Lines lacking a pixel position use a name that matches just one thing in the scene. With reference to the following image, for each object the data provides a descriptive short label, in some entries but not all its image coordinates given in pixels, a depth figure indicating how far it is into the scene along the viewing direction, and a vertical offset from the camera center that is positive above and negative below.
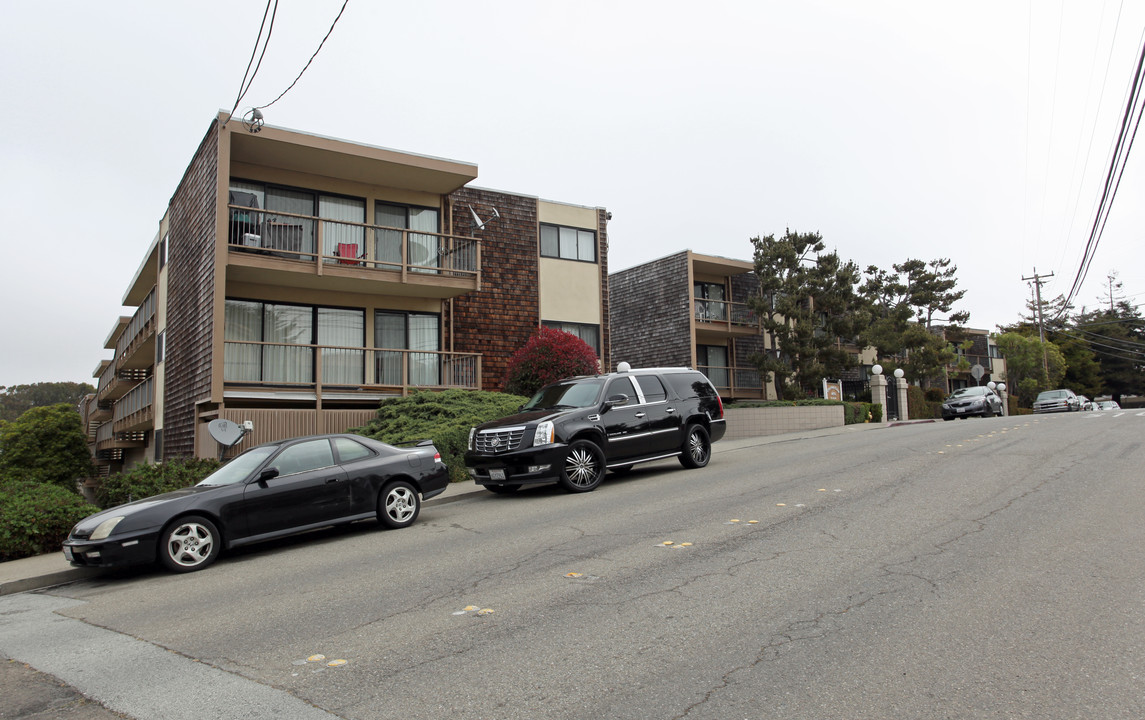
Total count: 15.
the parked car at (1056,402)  38.44 -0.32
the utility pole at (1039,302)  50.53 +6.89
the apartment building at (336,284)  16.28 +3.17
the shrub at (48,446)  32.03 -1.03
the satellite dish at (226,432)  12.48 -0.24
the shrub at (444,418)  14.50 -0.12
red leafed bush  18.34 +1.12
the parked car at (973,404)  32.50 -0.26
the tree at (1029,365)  50.56 +2.12
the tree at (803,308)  28.42 +3.65
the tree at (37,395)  95.88 +3.56
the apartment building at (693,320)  29.53 +3.51
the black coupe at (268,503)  8.12 -1.03
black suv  11.58 -0.38
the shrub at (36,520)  9.90 -1.31
